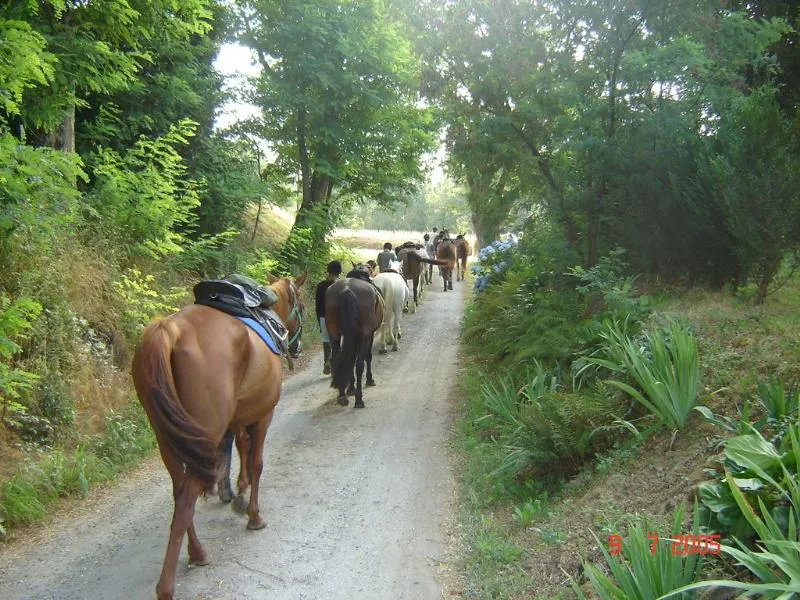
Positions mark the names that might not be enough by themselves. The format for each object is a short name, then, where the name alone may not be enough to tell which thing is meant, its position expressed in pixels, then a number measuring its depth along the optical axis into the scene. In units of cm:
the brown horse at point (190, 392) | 392
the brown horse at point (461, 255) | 2616
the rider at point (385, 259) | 1627
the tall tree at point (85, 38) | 762
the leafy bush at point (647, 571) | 294
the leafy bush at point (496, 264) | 1502
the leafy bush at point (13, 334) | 516
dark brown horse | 860
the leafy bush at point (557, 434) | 539
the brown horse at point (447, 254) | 2444
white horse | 1282
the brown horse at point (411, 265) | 1934
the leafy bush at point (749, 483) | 311
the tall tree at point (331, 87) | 1488
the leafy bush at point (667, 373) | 464
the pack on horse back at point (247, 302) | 501
